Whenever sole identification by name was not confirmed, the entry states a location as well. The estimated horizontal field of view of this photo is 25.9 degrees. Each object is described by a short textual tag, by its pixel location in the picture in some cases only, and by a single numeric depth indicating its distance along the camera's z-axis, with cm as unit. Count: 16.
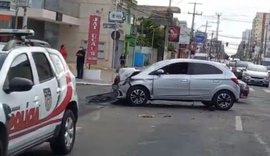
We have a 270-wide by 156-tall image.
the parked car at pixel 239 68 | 4611
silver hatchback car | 1872
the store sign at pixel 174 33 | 7509
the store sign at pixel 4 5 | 1679
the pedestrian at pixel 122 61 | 4522
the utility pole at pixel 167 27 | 6028
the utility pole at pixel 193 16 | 9975
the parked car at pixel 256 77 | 4228
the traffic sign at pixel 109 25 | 2694
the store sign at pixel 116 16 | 2675
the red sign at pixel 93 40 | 3173
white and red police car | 680
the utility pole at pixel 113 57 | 4763
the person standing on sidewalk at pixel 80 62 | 2916
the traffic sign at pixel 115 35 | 2769
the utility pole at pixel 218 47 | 14862
